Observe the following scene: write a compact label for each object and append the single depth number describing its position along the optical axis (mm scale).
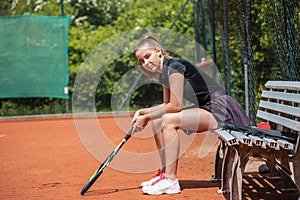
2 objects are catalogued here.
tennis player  5744
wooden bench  4384
